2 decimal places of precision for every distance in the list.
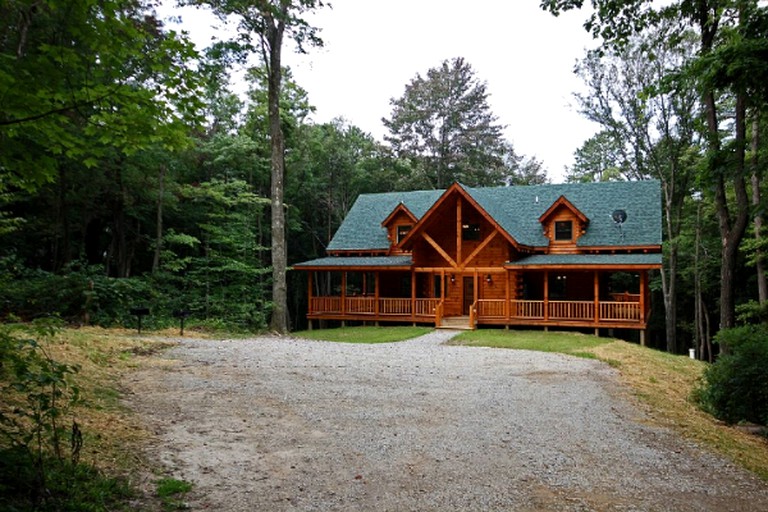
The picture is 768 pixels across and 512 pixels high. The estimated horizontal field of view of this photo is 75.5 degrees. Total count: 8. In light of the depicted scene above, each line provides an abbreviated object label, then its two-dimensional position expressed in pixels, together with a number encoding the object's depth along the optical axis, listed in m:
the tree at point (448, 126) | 41.72
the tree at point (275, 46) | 16.80
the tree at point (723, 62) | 6.86
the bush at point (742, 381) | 7.79
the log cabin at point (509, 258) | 20.95
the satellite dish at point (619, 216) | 22.72
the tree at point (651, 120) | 24.36
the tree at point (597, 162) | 36.94
